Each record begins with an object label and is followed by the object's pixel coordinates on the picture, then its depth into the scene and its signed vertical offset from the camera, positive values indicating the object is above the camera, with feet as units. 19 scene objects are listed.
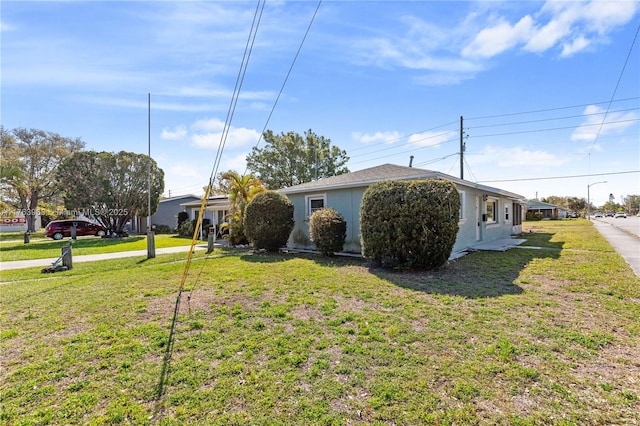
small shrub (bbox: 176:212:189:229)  79.05 +0.50
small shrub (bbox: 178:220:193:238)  69.71 -2.43
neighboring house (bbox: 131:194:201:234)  95.61 +1.02
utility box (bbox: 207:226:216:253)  42.29 -3.39
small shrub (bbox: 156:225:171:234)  91.04 -3.08
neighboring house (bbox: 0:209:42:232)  109.55 -1.30
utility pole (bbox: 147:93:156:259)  37.65 -3.29
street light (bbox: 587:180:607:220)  155.94 +8.43
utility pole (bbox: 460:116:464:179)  72.69 +17.54
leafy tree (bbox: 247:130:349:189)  109.81 +21.82
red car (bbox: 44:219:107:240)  69.31 -2.16
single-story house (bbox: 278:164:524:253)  35.60 +2.15
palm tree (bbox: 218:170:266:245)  44.37 +3.25
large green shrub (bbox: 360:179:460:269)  24.59 -0.46
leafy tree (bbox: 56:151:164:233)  70.18 +8.53
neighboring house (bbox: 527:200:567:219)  149.81 +3.31
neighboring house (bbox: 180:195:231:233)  62.79 +2.16
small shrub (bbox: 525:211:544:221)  142.51 -0.34
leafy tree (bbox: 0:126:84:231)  87.66 +18.38
